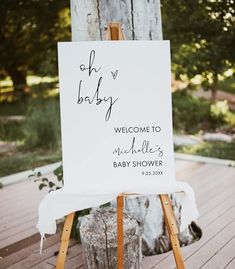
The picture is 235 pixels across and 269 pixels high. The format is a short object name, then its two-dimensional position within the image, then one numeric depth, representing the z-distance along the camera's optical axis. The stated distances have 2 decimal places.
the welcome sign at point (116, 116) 2.02
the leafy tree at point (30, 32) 7.79
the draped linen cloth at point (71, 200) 2.00
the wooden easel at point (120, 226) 1.99
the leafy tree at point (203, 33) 5.13
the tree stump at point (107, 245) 2.21
